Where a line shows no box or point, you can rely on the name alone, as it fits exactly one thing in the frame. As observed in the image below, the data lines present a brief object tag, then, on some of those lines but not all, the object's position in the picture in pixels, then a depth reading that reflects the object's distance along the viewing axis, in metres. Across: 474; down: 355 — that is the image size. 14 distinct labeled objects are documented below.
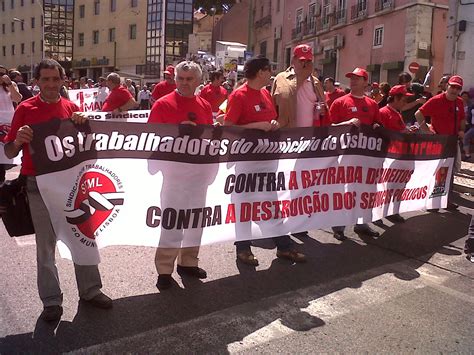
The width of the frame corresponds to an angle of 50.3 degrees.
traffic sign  13.86
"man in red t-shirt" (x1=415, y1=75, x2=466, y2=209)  7.37
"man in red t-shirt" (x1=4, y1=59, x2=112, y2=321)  3.51
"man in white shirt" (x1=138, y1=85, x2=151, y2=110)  23.14
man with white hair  4.04
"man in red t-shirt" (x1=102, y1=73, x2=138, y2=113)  8.85
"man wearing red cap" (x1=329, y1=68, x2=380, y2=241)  5.73
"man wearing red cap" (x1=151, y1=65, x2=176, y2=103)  9.79
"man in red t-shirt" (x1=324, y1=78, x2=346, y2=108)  10.07
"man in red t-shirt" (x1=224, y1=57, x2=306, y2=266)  4.58
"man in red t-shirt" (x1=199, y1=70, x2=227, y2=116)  10.30
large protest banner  3.57
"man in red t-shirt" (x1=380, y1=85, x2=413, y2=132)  6.27
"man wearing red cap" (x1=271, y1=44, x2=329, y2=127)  5.19
